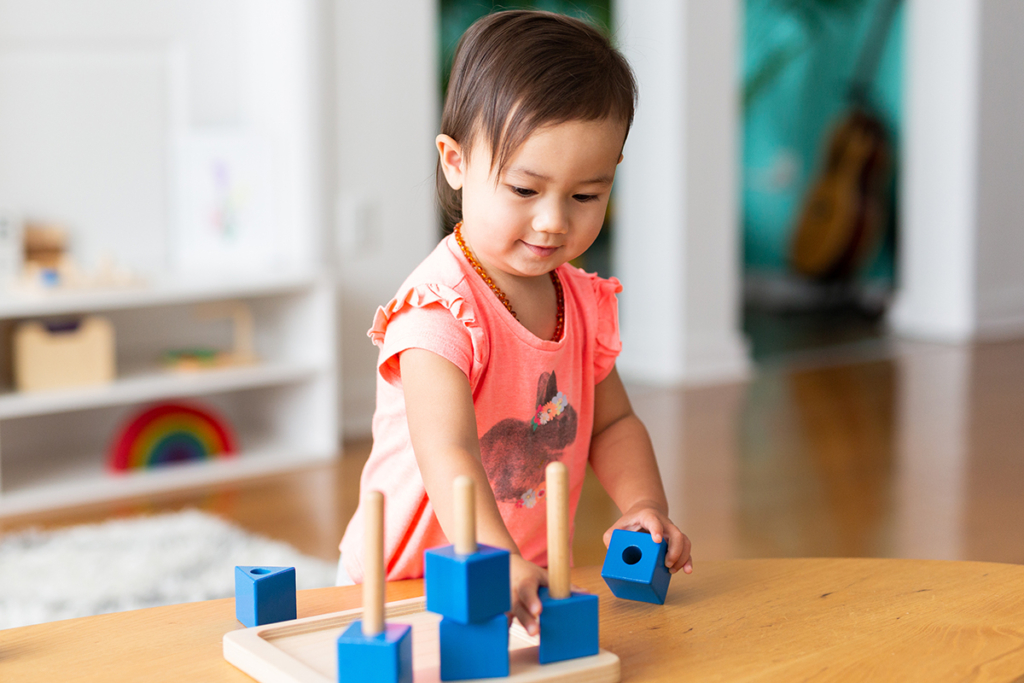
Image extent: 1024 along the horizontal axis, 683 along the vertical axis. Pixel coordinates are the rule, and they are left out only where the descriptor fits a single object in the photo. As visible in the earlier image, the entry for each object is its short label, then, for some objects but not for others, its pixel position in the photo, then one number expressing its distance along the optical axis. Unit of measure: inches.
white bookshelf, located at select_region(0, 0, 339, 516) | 102.6
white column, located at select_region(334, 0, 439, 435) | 112.9
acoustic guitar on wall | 195.3
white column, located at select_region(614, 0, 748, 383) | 139.9
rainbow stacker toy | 100.3
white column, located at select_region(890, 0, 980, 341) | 169.6
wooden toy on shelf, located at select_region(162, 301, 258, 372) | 103.5
